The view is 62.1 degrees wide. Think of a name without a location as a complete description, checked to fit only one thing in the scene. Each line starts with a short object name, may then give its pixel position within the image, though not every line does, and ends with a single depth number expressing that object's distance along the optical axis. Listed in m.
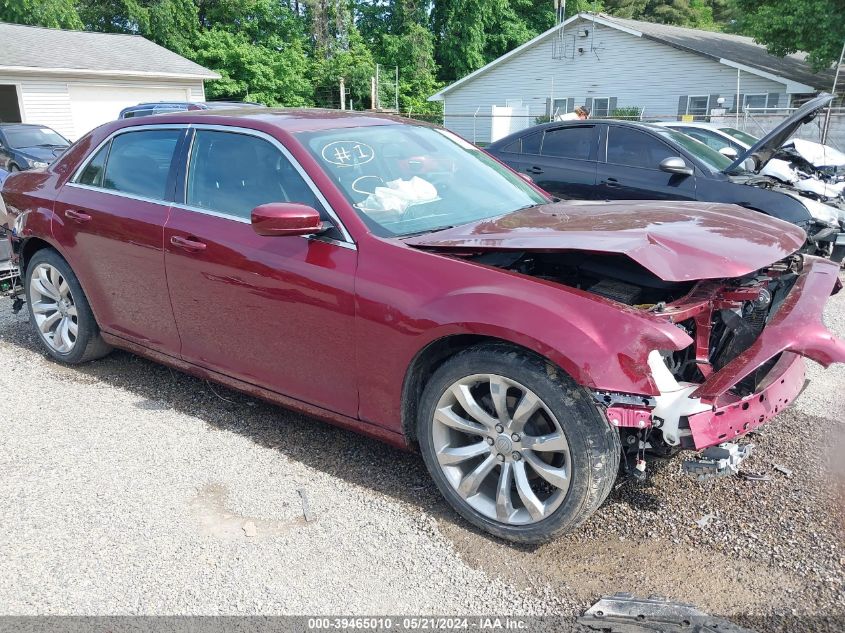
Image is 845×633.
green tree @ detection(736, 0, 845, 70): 20.78
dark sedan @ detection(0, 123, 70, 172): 17.00
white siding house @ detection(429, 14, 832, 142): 25.36
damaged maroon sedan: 2.70
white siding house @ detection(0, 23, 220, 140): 24.12
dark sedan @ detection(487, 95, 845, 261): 7.24
